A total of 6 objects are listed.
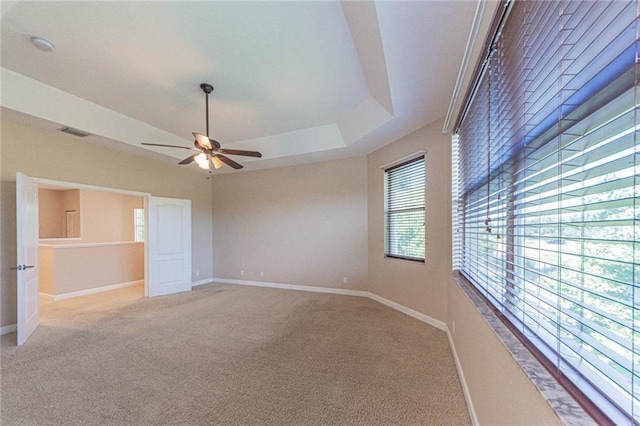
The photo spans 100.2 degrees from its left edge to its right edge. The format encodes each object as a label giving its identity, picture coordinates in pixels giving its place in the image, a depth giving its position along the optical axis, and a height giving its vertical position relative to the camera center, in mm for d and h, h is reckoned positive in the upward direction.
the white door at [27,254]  3223 -550
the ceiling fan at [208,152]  3159 +755
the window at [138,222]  8094 -321
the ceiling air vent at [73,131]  3781 +1169
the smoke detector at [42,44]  2471 +1592
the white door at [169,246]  5355 -710
